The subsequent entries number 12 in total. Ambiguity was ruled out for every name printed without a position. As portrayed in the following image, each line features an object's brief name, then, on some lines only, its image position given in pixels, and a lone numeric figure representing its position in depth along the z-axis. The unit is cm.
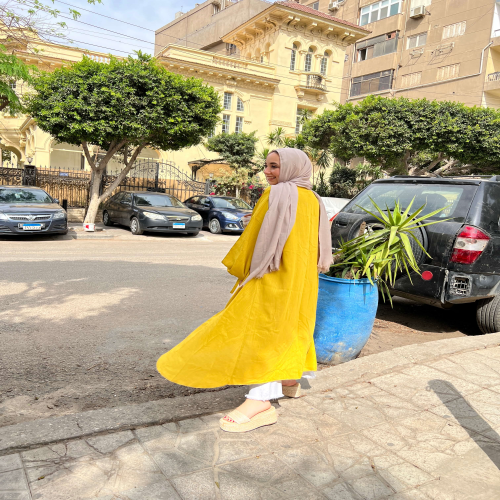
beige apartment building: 3328
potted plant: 400
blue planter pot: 399
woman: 284
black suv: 464
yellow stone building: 3166
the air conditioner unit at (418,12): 3716
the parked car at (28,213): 1208
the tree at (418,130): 2322
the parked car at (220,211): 1733
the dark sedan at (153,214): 1513
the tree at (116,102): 1392
